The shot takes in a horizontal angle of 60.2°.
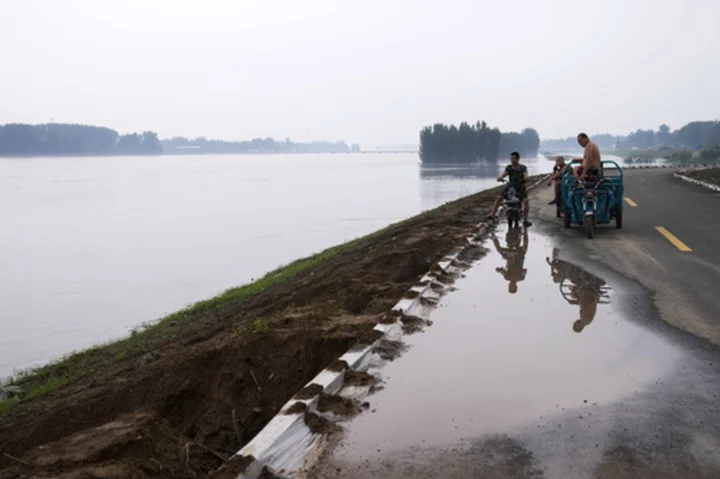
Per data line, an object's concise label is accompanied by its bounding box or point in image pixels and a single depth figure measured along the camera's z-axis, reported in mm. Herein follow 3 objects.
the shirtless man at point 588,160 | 13641
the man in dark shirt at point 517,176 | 15023
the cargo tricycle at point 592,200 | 13938
